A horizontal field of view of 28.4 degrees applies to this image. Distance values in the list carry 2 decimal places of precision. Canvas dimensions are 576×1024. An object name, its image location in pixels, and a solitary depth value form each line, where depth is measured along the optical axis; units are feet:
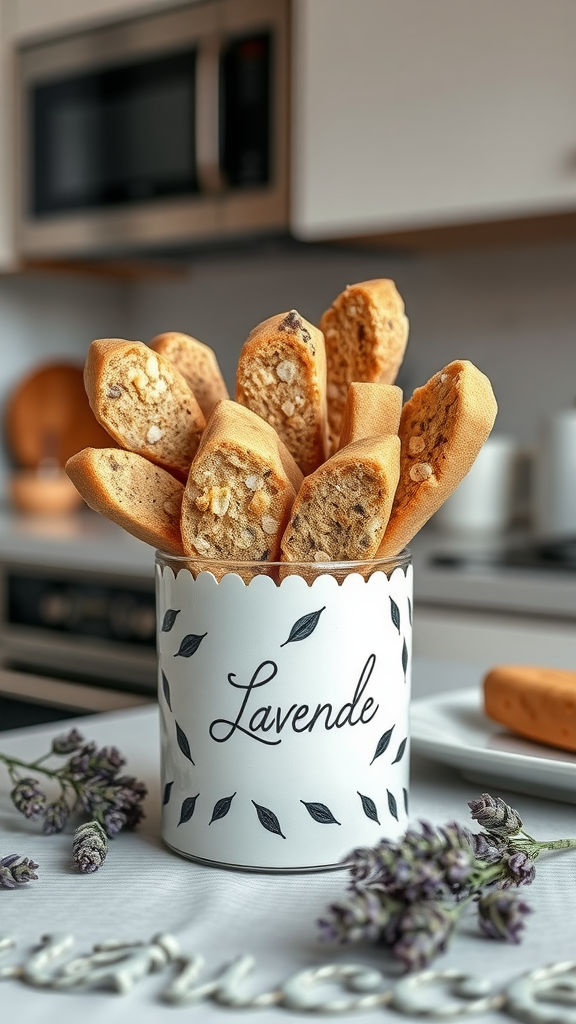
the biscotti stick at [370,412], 1.86
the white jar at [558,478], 6.55
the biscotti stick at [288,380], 1.88
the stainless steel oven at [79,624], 6.72
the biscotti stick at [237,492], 1.74
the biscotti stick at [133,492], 1.81
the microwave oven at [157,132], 7.16
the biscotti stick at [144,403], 1.84
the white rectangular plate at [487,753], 2.15
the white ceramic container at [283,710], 1.79
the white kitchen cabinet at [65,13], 7.61
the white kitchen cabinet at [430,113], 5.86
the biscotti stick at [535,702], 2.24
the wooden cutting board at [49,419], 9.39
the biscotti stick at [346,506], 1.68
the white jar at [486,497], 7.09
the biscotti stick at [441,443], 1.78
